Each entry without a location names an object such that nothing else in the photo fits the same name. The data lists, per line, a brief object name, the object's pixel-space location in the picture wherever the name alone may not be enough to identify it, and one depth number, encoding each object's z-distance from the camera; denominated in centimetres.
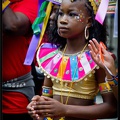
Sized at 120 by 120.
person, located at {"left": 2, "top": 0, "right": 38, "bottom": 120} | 413
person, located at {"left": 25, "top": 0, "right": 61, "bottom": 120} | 388
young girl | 353
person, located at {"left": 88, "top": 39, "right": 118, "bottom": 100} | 336
